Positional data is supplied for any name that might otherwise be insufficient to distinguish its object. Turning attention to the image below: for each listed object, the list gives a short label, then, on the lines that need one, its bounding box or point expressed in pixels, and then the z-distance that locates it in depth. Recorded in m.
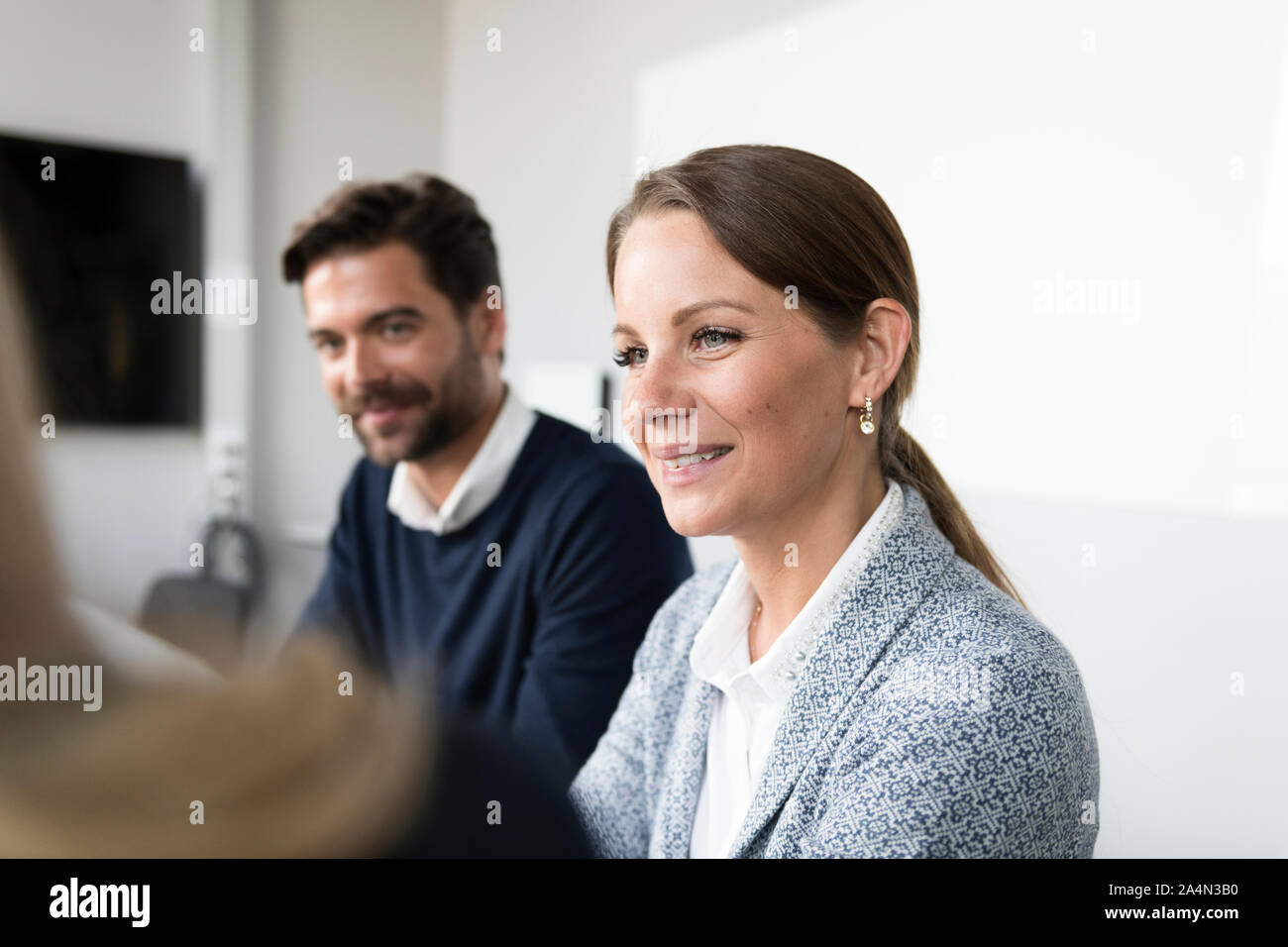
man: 0.96
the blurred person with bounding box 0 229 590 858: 0.25
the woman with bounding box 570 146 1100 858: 0.53
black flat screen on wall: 1.98
